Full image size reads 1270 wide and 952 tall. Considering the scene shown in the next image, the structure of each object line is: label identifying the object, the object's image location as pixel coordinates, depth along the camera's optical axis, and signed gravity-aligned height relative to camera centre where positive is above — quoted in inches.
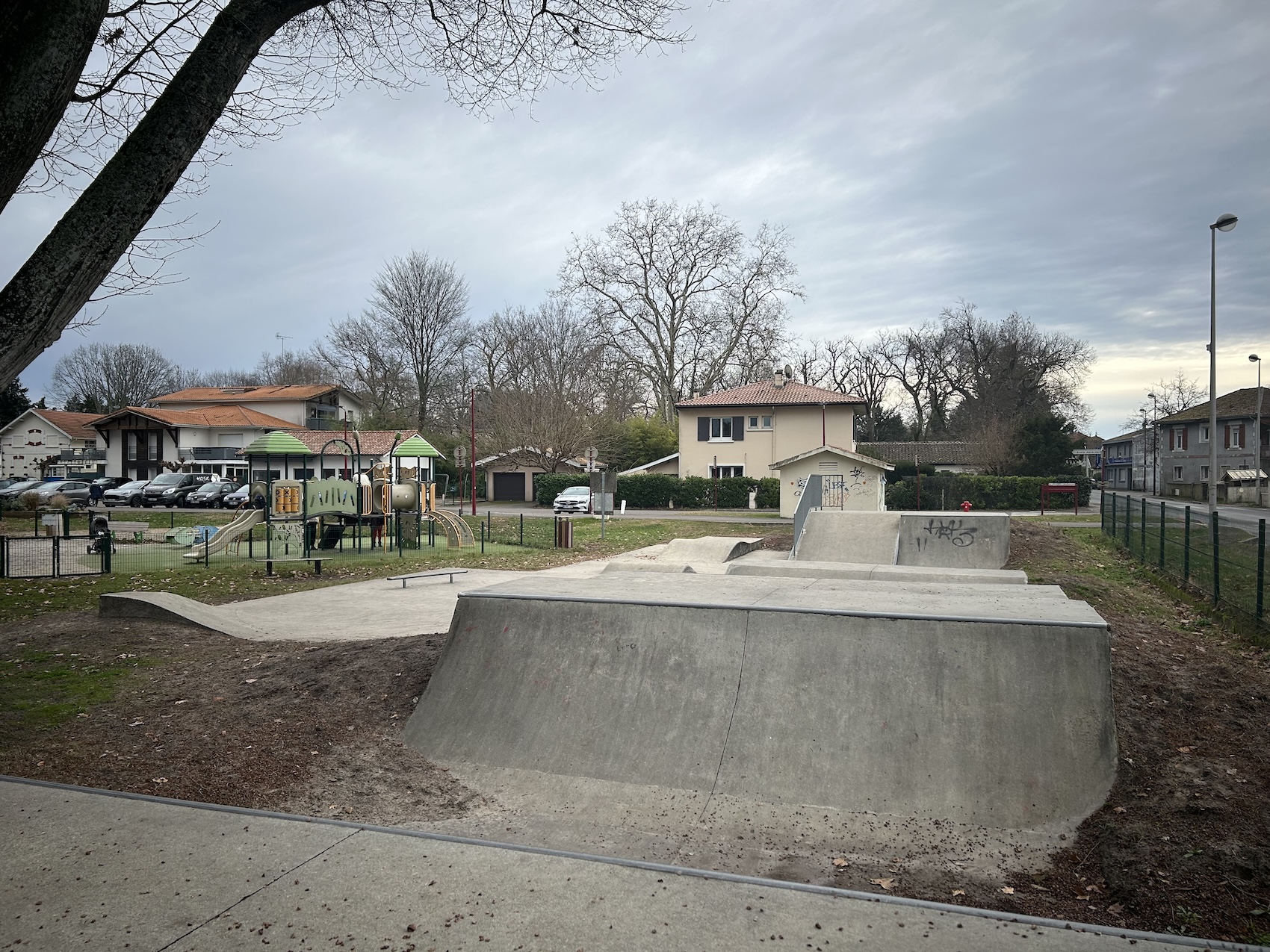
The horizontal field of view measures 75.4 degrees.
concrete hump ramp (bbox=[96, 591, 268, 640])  384.2 -65.0
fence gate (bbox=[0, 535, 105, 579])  624.7 -74.2
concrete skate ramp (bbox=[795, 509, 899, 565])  727.5 -58.8
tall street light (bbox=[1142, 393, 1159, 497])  2534.4 +118.6
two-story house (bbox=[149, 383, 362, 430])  2534.4 +239.1
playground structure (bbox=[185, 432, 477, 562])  804.6 -39.7
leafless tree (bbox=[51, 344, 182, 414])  3147.1 +381.0
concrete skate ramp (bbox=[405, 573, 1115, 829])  190.4 -59.5
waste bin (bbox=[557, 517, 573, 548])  932.0 -67.2
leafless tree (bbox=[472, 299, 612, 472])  2086.6 +234.9
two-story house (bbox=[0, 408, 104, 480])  2667.3 +119.2
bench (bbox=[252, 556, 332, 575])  667.4 -75.1
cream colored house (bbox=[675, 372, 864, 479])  1835.6 +109.5
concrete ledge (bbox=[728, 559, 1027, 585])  459.5 -59.0
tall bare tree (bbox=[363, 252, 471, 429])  2383.1 +439.0
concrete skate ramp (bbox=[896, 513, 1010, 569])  693.9 -58.4
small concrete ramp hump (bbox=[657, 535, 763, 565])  772.6 -74.4
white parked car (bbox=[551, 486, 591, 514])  1721.2 -56.5
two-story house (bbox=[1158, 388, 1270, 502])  2185.0 +73.8
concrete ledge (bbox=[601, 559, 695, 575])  615.2 -74.2
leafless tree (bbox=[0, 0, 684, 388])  152.5 +69.3
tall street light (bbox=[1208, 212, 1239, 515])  858.8 +134.7
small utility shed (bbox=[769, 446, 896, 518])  1418.6 -6.2
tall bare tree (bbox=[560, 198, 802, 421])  2223.2 +431.9
